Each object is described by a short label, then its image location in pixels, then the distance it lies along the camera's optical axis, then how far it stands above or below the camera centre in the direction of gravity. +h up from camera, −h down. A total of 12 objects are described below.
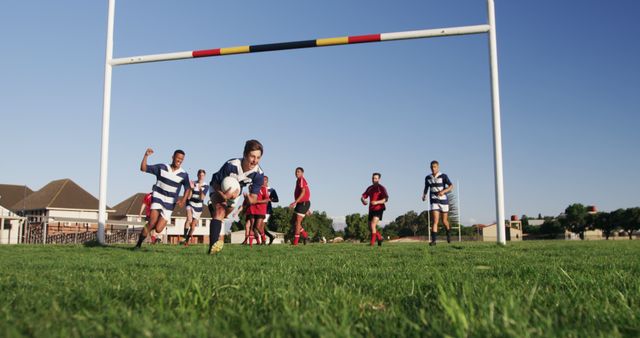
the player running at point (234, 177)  7.43 +0.69
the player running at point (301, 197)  14.94 +0.84
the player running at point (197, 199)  16.42 +0.87
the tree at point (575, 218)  96.25 +1.50
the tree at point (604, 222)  90.59 +0.62
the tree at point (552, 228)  101.44 -0.41
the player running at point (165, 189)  10.20 +0.75
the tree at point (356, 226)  94.06 -0.02
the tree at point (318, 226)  85.05 -0.02
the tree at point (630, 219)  85.12 +1.16
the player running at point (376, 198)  13.96 +0.77
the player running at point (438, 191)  13.84 +0.96
